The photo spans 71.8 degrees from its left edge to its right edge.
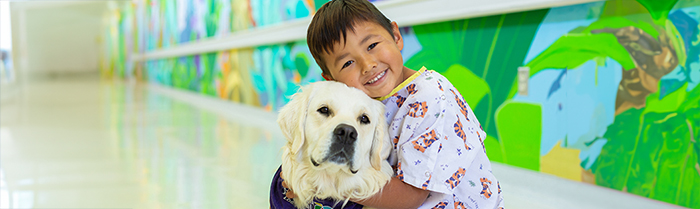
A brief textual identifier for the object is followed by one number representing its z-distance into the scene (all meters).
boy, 1.16
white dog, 1.12
